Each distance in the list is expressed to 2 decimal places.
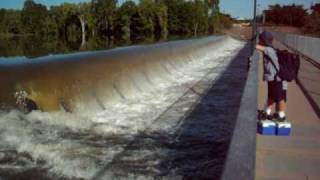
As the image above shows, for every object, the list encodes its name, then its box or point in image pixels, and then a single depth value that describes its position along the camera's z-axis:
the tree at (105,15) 96.75
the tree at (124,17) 93.50
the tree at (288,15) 122.12
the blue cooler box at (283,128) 7.97
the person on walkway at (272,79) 7.92
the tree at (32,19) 84.31
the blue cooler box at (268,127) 7.95
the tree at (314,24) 57.22
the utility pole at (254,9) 17.42
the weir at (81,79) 12.19
